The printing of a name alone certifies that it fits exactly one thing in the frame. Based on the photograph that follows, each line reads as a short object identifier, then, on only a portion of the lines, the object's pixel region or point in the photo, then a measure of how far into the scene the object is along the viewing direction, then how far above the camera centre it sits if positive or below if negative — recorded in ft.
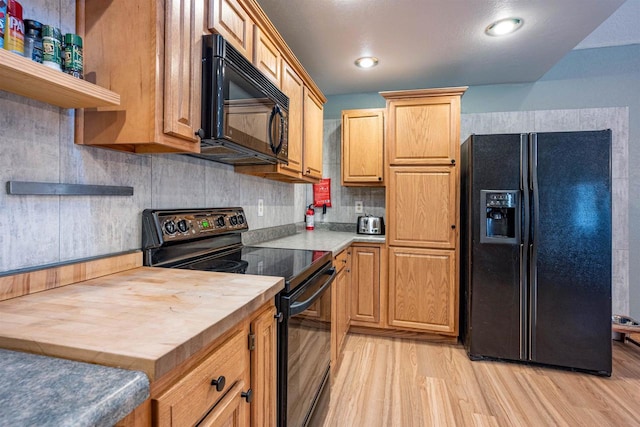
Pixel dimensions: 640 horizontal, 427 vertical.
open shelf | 2.18 +1.02
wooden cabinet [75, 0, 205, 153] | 3.14 +1.47
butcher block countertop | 1.77 -0.75
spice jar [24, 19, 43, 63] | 2.63 +1.43
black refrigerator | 6.98 -0.82
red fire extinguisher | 10.75 -0.20
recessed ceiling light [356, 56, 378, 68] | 8.43 +4.13
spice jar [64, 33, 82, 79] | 2.86 +1.43
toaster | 9.95 -0.40
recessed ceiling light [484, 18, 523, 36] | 6.77 +4.11
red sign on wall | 11.05 +0.64
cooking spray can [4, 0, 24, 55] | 2.39 +1.41
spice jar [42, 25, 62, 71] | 2.69 +1.42
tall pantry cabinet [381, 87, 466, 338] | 8.44 +0.13
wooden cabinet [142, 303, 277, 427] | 1.93 -1.29
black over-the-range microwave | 3.69 +1.39
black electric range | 3.73 -0.79
